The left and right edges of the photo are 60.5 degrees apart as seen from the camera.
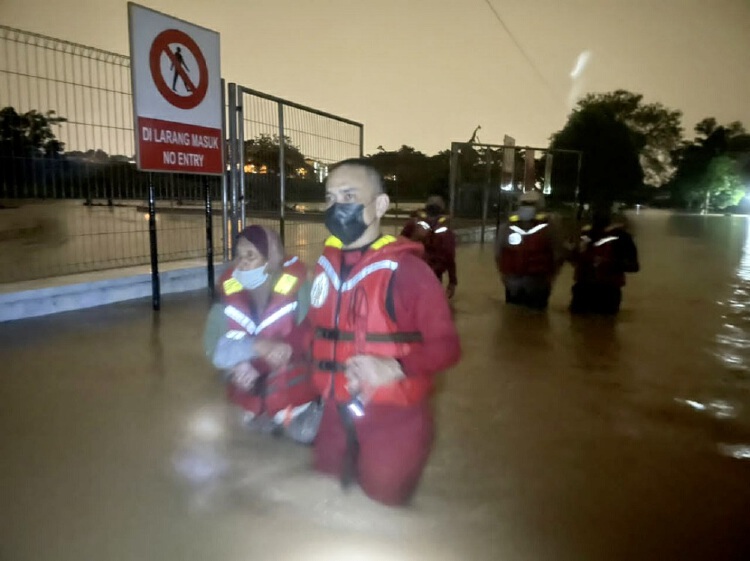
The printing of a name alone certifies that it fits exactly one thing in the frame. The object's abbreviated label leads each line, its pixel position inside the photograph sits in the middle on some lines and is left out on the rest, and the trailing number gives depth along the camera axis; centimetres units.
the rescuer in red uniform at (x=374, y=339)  252
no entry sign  669
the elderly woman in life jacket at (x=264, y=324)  352
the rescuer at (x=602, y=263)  819
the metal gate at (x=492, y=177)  1827
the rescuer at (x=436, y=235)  914
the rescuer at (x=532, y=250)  857
